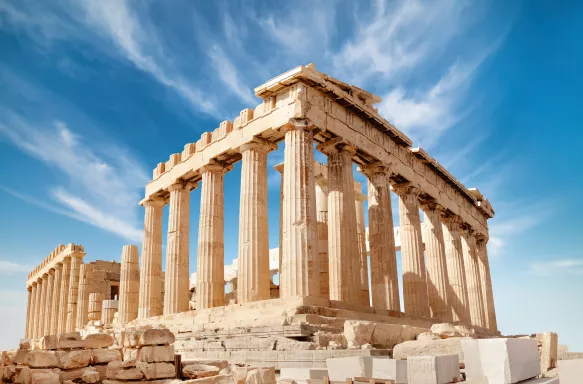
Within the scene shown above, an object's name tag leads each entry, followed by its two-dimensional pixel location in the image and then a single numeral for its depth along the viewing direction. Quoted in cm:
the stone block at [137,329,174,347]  1057
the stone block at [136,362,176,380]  1046
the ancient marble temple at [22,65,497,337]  1953
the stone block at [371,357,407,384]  885
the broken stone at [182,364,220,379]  1057
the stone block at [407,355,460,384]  785
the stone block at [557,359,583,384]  773
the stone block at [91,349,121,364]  1149
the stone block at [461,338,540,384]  775
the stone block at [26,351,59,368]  1074
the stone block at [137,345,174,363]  1058
